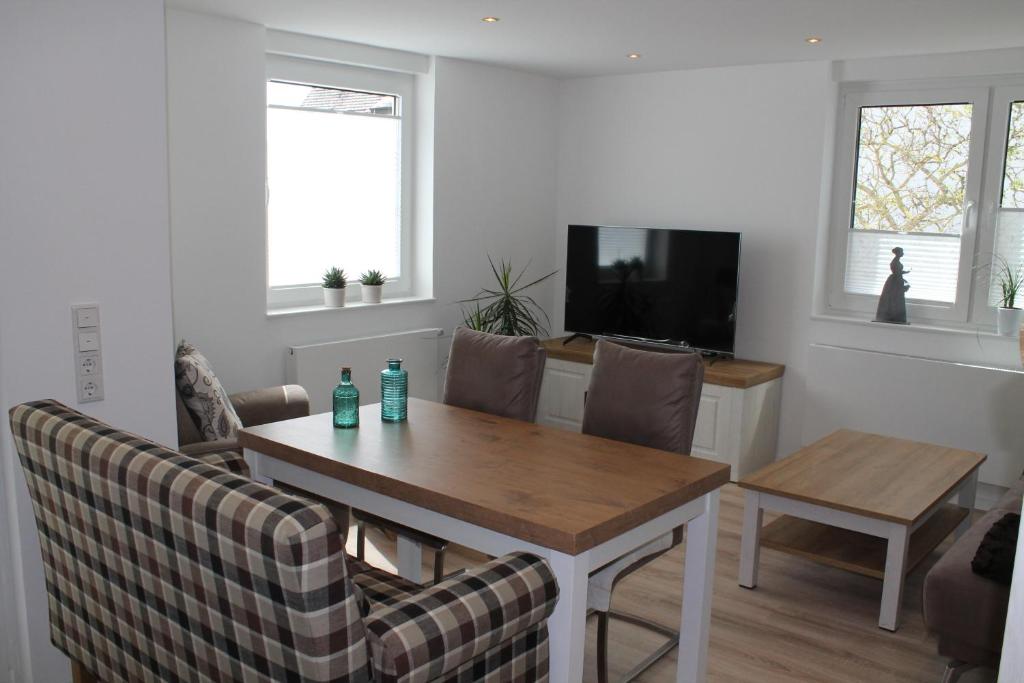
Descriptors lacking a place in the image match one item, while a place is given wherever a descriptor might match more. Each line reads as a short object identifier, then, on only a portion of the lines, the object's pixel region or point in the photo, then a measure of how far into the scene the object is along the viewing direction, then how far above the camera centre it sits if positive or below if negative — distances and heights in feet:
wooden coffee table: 11.48 -3.54
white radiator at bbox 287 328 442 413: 16.28 -2.70
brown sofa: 8.87 -3.72
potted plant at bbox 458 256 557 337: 19.33 -1.82
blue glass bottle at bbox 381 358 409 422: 10.17 -1.95
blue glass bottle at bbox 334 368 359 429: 9.88 -2.03
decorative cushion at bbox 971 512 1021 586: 8.79 -3.05
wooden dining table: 7.24 -2.33
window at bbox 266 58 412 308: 16.58 +0.85
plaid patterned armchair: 5.33 -2.49
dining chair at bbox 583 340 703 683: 10.08 -1.98
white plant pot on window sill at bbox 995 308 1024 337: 15.75 -1.38
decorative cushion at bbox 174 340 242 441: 11.87 -2.43
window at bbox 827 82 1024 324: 16.14 +0.83
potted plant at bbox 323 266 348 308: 17.03 -1.29
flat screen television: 17.88 -1.12
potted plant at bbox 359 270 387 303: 17.70 -1.26
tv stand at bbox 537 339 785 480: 17.15 -3.48
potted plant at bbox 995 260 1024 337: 15.78 -1.08
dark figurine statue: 17.04 -1.09
